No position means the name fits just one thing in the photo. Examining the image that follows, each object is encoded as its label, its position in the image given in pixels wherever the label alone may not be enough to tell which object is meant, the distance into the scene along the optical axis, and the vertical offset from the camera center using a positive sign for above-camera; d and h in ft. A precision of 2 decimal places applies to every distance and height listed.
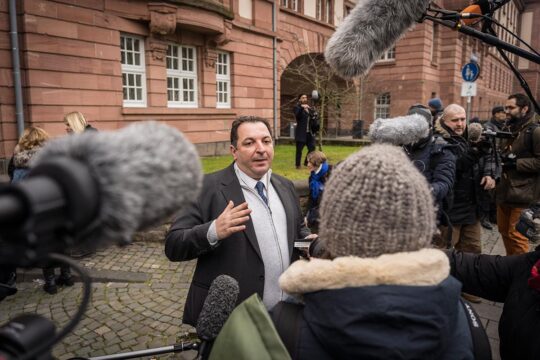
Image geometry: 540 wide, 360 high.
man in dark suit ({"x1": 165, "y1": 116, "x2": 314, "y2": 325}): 7.43 -1.86
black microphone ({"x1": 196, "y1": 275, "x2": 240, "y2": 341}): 4.55 -2.03
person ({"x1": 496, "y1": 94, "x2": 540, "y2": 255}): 15.96 -1.66
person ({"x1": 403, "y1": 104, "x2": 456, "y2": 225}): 12.48 -0.94
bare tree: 42.32 +5.43
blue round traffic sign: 32.17 +4.89
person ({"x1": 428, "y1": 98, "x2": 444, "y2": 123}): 23.75 +1.47
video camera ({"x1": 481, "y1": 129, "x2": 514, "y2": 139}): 15.24 -0.09
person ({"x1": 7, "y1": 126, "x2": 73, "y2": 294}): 14.97 -1.14
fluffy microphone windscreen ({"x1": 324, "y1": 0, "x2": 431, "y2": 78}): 6.71 +1.75
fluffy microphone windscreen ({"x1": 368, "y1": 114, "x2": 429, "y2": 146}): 11.45 +0.04
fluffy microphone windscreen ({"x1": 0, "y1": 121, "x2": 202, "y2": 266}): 1.99 -0.32
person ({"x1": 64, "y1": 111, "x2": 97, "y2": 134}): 18.78 +0.37
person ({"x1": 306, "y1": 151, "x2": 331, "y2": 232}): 20.07 -2.20
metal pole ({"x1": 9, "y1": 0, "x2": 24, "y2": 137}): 29.14 +4.77
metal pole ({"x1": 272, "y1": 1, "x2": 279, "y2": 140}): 56.03 +9.64
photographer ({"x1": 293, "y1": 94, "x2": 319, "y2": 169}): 34.32 +0.37
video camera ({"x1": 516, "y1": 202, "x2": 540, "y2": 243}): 9.20 -2.20
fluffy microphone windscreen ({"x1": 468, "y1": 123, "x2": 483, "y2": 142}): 15.48 -0.02
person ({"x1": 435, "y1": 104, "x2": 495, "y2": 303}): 14.43 -1.99
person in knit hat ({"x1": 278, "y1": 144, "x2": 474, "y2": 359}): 3.37 -1.28
